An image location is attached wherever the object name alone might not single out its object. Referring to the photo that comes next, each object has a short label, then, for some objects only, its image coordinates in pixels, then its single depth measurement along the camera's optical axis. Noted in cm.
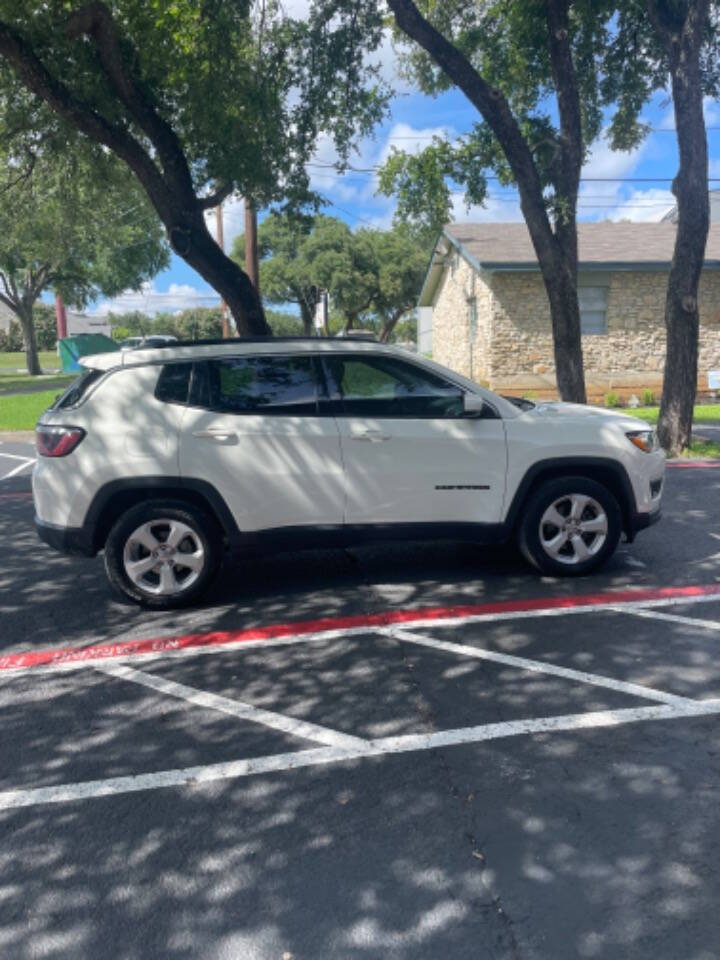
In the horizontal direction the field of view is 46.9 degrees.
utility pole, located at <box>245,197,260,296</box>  1734
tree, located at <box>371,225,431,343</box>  4581
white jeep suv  554
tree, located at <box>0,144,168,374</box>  1377
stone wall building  2156
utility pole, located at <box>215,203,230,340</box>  2408
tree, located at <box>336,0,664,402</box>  1139
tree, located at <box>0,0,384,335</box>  977
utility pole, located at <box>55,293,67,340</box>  4412
